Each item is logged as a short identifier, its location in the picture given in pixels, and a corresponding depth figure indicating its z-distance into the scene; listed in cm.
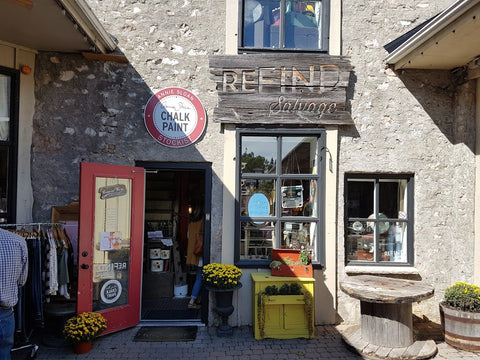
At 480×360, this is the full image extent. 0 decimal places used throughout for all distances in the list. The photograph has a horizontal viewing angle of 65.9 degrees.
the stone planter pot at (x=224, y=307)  489
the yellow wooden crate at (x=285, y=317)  476
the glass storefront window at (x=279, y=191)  545
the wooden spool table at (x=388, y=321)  423
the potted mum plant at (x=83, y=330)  421
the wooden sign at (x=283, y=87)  536
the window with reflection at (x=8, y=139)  496
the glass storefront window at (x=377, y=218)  555
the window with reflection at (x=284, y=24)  553
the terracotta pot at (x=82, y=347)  429
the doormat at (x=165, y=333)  481
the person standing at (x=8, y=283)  333
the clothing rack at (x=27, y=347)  411
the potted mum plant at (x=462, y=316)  442
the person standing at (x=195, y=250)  605
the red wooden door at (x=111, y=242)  461
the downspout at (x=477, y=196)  520
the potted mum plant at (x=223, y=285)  481
